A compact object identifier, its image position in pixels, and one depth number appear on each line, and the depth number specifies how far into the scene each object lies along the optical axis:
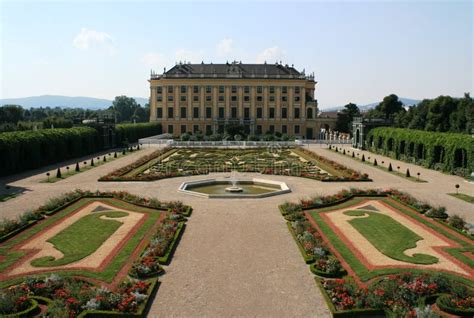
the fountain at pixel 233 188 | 35.69
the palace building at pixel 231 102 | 104.19
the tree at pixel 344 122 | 108.97
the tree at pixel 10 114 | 119.81
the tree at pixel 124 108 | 174.75
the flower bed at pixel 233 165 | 42.69
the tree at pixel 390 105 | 120.12
